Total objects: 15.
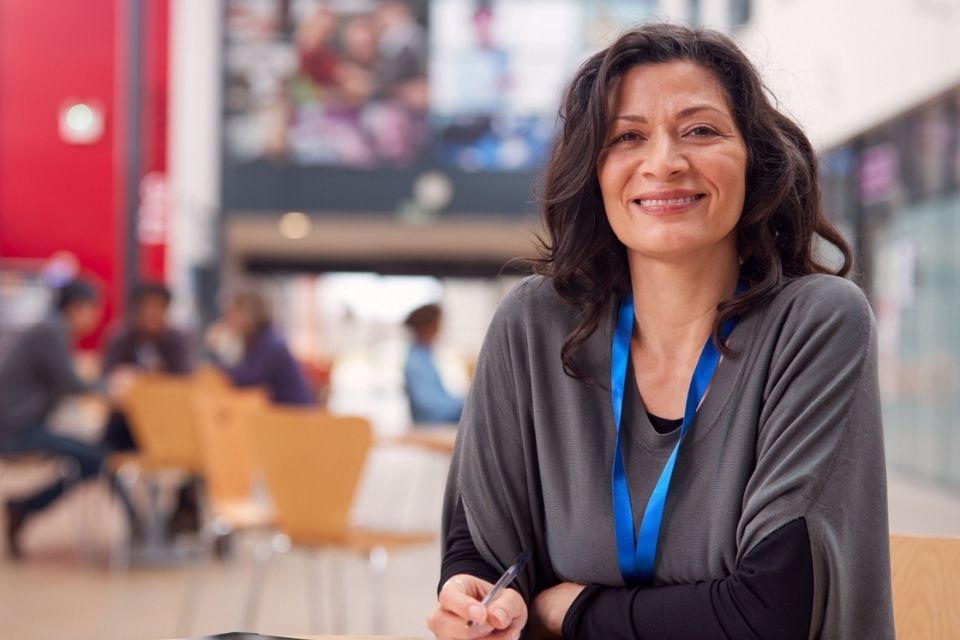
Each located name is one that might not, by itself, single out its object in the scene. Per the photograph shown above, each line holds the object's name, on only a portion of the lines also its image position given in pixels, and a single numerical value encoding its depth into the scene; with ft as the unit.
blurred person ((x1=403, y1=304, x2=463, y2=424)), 22.44
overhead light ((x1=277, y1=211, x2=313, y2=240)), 58.74
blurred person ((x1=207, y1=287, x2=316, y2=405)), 20.94
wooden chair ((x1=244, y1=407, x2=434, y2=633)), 12.48
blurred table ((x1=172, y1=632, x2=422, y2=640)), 4.50
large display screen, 57.62
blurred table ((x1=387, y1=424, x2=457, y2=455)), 17.38
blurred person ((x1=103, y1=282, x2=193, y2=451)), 22.84
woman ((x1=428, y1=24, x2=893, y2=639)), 4.71
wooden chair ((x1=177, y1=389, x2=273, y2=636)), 13.98
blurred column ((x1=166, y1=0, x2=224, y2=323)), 52.90
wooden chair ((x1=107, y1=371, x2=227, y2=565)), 18.66
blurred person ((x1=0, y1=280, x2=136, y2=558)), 20.06
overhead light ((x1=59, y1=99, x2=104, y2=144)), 47.98
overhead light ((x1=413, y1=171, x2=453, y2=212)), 58.03
